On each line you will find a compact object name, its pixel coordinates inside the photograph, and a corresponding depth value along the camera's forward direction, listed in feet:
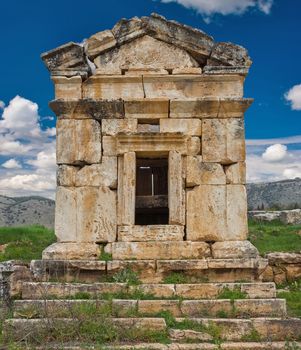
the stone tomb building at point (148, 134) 24.86
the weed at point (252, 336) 19.60
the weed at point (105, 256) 23.97
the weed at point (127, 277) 22.82
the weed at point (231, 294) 22.01
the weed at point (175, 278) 23.03
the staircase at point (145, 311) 18.84
